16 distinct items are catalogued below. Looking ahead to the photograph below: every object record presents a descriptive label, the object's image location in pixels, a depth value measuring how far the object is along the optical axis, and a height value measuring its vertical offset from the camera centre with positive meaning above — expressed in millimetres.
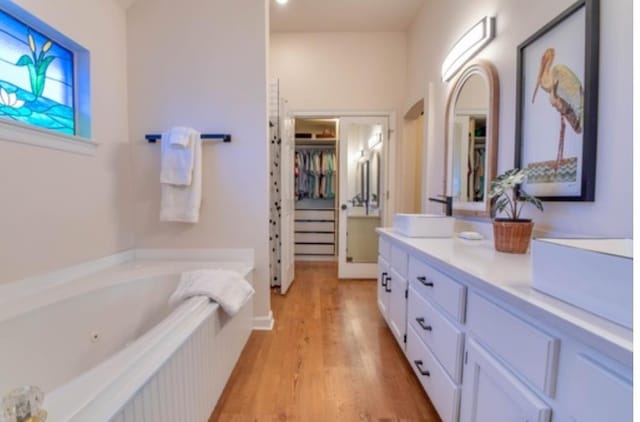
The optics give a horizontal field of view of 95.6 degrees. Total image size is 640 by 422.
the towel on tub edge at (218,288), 1425 -443
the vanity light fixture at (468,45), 1693 +1021
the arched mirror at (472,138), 1691 +423
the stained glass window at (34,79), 1450 +684
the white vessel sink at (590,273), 571 -160
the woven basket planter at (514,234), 1293 -145
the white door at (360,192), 3463 +122
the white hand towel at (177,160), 2051 +292
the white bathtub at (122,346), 771 -574
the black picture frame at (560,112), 1054 +389
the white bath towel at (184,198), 2100 +23
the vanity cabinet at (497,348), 581 -397
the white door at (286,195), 2900 +71
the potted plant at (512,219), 1294 -76
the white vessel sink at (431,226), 1824 -149
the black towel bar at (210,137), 2158 +480
